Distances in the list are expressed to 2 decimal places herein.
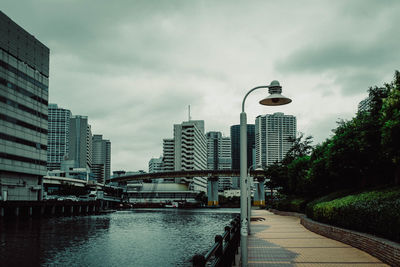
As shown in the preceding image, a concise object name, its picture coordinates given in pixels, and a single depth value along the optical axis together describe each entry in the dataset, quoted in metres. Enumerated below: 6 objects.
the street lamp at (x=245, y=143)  10.77
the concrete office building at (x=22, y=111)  72.56
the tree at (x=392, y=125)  18.00
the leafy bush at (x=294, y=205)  46.84
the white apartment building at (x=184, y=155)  199.25
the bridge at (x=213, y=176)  142.50
